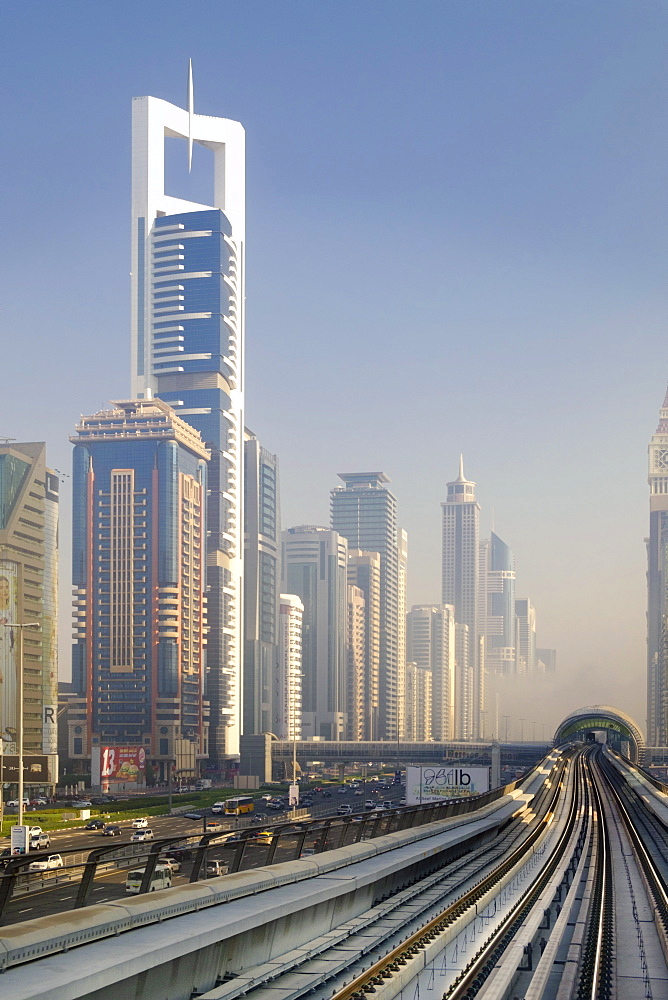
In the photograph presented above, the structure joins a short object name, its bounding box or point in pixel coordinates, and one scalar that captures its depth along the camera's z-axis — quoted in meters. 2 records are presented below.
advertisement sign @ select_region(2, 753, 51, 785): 159.88
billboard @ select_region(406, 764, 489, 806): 93.25
